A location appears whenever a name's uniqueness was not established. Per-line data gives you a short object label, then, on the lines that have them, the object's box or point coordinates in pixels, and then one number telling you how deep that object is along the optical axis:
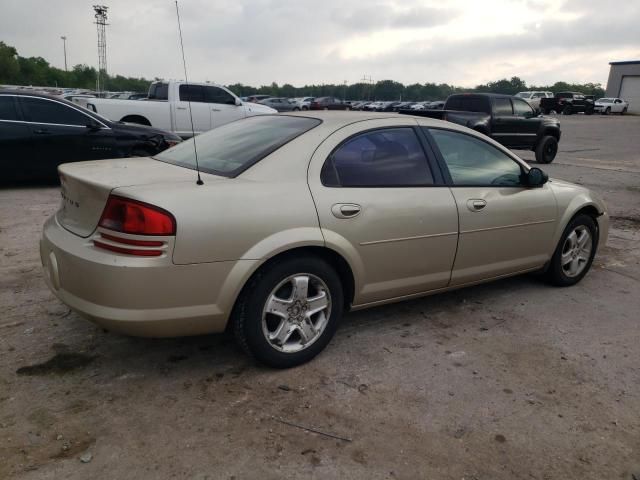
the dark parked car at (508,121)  12.73
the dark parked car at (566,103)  44.00
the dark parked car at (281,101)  29.84
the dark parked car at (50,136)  7.63
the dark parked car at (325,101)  38.48
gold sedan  2.62
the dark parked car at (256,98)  41.84
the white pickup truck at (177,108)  11.88
